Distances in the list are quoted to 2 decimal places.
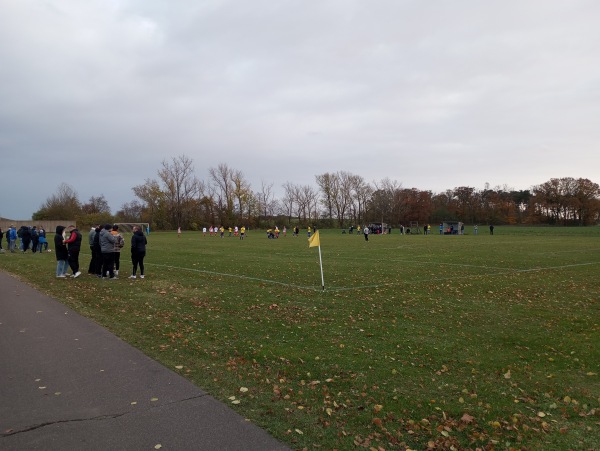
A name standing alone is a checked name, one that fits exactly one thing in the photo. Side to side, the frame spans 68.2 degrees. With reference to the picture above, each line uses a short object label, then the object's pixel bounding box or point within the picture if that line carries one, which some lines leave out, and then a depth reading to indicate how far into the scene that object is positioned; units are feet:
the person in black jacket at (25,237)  95.96
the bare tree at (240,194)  357.20
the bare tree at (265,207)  371.53
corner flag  43.70
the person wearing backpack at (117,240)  50.61
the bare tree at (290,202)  401.37
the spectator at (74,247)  51.40
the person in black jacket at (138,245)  50.70
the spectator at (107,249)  49.65
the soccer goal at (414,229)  248.20
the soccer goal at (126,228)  260.81
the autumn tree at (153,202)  312.50
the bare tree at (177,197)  323.78
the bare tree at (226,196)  346.35
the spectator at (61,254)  50.90
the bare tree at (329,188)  390.01
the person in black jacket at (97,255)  54.03
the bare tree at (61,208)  276.08
